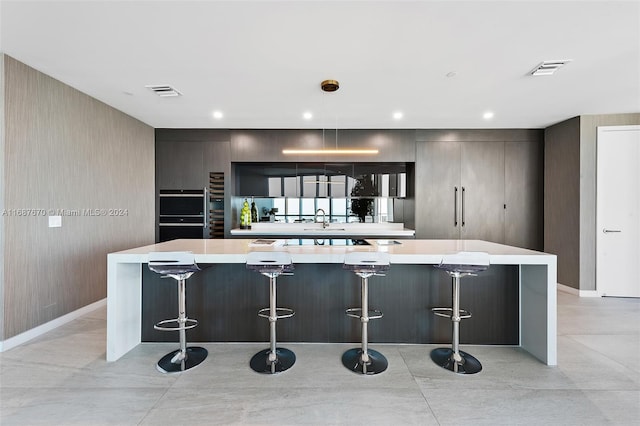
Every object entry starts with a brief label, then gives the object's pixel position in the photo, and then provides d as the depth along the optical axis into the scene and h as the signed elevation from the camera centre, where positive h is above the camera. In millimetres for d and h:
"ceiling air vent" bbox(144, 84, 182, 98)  3129 +1303
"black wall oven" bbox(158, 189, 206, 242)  4746 -88
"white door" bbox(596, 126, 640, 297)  4031 -87
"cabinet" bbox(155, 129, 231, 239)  4746 +833
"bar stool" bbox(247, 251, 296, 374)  2158 -750
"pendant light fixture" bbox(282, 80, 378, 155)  4762 +935
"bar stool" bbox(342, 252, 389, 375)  2143 -843
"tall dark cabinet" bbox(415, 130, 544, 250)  4719 +317
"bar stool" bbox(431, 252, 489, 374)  2172 -717
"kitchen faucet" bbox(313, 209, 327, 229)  5184 -149
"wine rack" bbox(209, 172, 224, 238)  4789 +109
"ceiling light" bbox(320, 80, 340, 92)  2947 +1254
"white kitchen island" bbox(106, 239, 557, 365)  2277 -557
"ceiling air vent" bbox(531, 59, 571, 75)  2576 +1284
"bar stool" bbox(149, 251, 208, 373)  2180 -649
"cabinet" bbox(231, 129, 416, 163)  4750 +1078
